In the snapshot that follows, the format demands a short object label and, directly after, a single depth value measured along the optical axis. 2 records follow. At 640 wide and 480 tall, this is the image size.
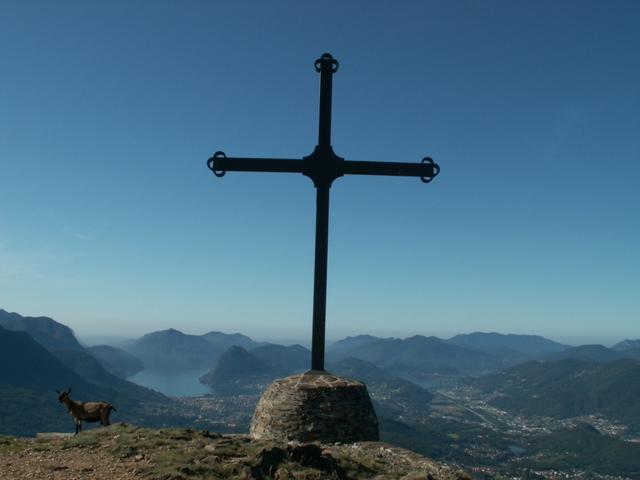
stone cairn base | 10.46
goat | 12.60
